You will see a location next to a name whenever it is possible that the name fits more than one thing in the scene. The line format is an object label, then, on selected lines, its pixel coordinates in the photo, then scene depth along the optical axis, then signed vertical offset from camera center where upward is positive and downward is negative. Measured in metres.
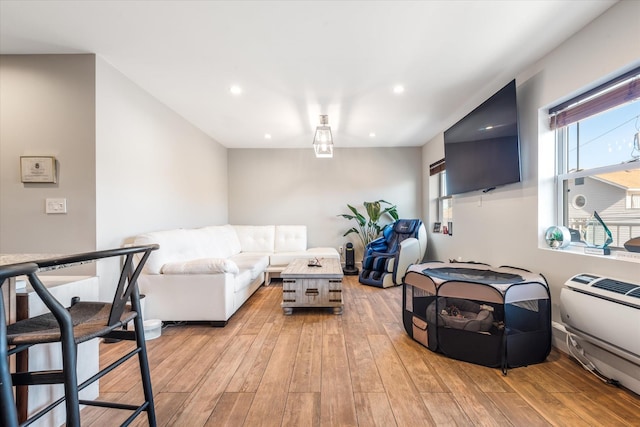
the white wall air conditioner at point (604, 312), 1.46 -0.59
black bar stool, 0.83 -0.43
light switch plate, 2.26 +0.07
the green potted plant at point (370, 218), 5.07 -0.10
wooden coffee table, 2.97 -0.84
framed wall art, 2.24 +0.37
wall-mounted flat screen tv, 2.46 +0.69
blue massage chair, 4.11 -0.64
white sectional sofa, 2.64 -0.68
